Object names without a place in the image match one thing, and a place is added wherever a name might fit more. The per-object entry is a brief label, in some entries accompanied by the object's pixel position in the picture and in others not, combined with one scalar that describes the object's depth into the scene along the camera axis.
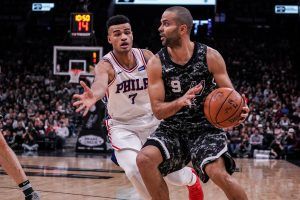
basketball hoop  15.23
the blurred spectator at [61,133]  17.03
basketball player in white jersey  5.06
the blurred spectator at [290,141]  15.62
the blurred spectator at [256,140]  15.73
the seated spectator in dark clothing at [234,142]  15.87
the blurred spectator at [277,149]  15.71
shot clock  14.12
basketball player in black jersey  4.31
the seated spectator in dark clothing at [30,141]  16.59
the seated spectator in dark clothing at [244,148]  15.90
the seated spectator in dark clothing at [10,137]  16.89
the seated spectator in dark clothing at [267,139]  15.84
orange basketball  4.14
